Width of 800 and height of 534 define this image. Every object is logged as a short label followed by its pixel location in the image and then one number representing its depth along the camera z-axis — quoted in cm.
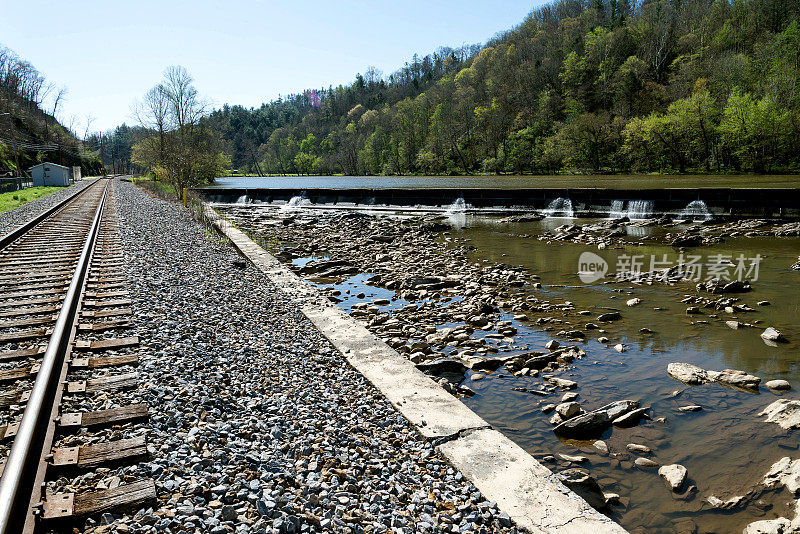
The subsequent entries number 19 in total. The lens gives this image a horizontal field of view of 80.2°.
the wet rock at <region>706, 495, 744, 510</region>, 355
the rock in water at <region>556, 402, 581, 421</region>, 477
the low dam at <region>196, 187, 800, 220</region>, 1936
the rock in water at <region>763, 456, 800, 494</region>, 366
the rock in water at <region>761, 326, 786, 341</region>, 688
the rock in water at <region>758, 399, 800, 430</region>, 457
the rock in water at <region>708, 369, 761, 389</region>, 548
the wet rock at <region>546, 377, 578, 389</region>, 550
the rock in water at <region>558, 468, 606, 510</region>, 350
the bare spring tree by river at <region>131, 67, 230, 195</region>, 3762
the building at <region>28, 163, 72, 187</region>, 5062
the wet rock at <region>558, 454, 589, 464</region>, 412
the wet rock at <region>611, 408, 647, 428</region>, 468
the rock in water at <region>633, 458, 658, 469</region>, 406
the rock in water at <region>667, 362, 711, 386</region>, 564
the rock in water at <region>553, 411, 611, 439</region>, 451
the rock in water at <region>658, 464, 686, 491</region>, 374
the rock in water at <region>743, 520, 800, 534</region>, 306
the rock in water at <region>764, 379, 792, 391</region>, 540
